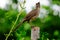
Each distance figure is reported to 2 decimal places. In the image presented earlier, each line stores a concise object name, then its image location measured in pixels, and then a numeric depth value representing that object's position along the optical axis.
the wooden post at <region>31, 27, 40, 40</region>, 4.80
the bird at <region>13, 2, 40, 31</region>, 5.32
